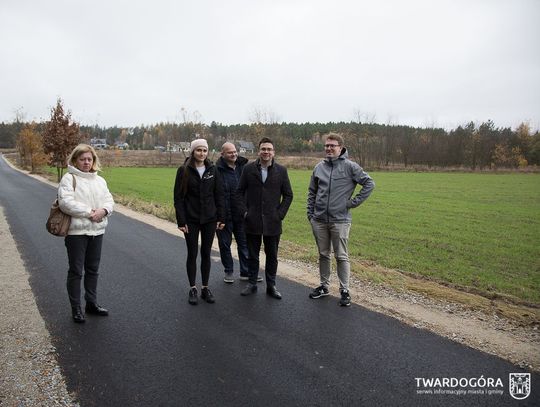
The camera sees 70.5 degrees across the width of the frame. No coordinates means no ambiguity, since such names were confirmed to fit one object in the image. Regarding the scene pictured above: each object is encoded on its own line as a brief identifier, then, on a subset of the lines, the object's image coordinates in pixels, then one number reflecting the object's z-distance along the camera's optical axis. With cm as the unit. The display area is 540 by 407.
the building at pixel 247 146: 9047
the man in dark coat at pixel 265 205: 555
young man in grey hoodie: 536
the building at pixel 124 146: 11080
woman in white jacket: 451
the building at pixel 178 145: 7364
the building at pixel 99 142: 11499
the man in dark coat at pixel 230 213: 626
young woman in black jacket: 523
